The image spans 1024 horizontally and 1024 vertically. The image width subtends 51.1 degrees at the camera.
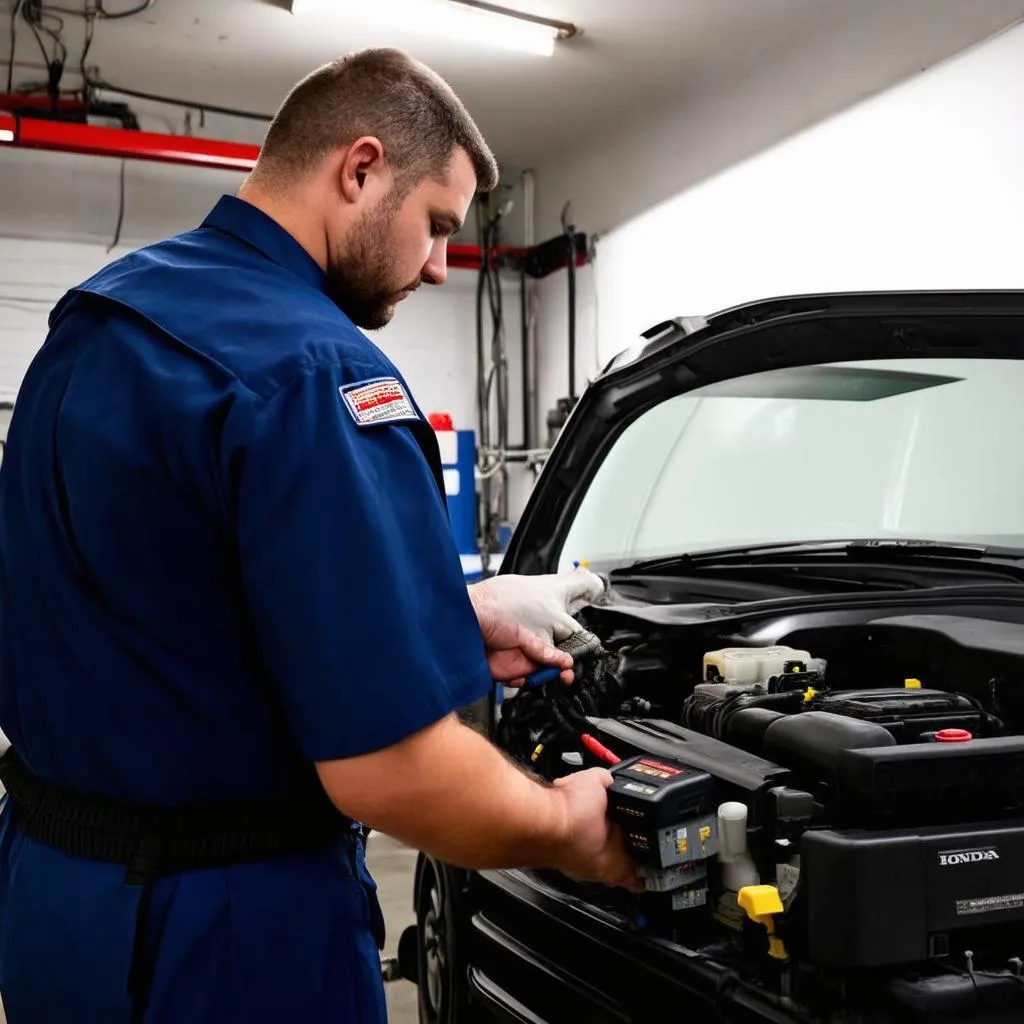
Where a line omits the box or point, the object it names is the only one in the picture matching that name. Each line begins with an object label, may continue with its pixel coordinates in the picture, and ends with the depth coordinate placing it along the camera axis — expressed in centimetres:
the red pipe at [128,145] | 566
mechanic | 103
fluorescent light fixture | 529
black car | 130
